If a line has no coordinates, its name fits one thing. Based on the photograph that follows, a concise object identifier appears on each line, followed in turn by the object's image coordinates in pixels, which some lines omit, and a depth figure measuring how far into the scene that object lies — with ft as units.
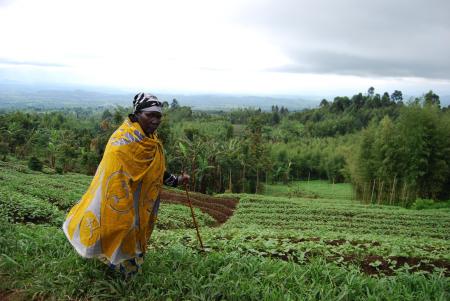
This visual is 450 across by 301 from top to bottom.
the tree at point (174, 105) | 315.78
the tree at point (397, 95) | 358.68
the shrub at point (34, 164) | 95.09
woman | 12.25
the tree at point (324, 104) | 312.50
